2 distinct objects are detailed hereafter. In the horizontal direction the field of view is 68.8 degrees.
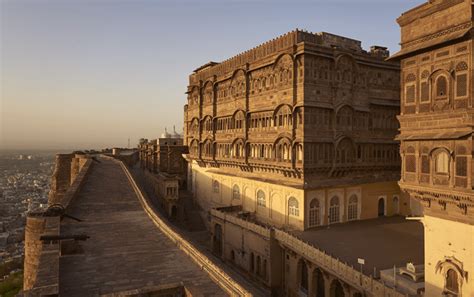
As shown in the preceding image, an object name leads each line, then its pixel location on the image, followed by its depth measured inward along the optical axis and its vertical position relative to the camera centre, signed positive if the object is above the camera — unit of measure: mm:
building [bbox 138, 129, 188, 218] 40281 -3689
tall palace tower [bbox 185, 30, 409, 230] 25766 +1314
